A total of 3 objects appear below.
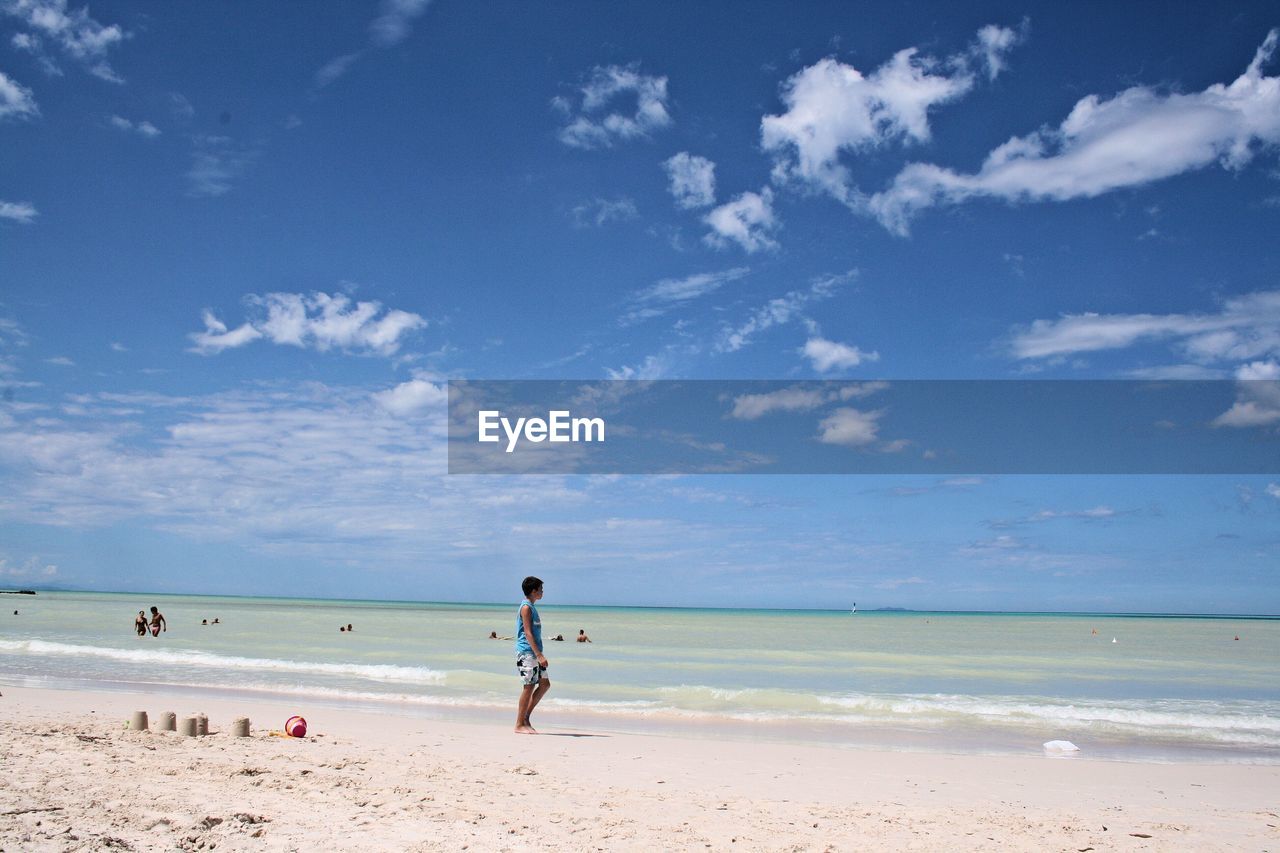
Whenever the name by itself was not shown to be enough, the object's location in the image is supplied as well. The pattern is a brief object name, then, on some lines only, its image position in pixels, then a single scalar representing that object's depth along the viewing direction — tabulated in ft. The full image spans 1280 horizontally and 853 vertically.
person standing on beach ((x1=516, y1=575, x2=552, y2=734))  32.19
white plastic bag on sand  36.06
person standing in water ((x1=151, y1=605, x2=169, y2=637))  100.83
